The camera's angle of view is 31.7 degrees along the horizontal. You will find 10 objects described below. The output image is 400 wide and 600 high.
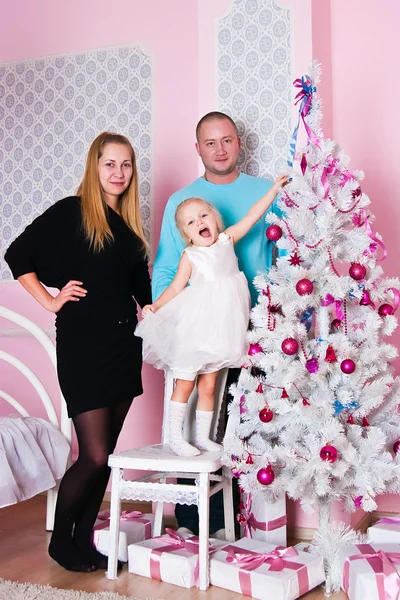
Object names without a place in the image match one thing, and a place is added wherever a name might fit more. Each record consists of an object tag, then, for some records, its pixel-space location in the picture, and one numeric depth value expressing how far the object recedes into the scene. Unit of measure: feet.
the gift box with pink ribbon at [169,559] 7.67
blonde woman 7.96
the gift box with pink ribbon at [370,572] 6.69
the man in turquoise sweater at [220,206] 9.36
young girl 8.03
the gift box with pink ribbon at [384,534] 7.81
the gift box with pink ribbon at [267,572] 7.10
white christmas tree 7.45
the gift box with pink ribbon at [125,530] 8.36
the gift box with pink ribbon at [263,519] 8.71
